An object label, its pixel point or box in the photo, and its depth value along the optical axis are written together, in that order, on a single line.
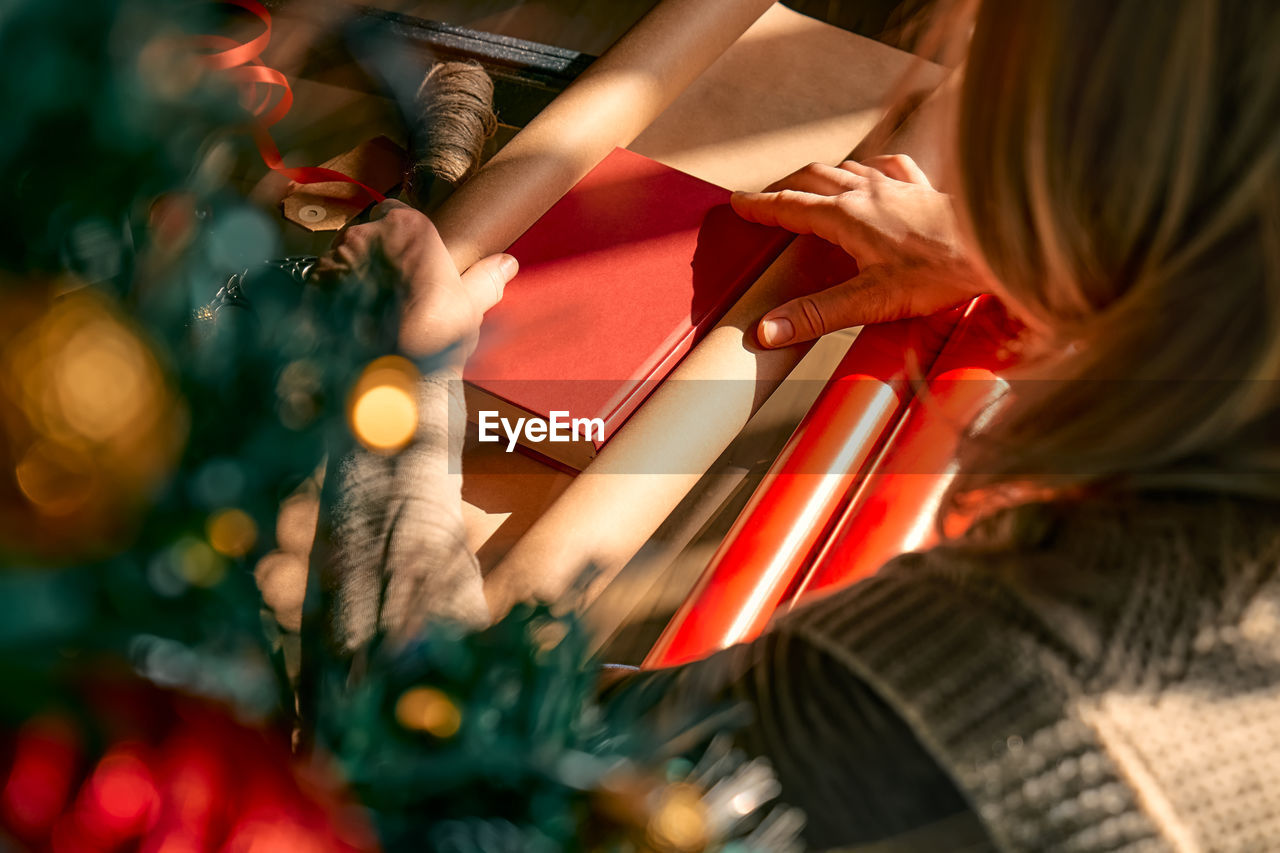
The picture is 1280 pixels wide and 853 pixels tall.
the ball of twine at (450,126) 1.00
